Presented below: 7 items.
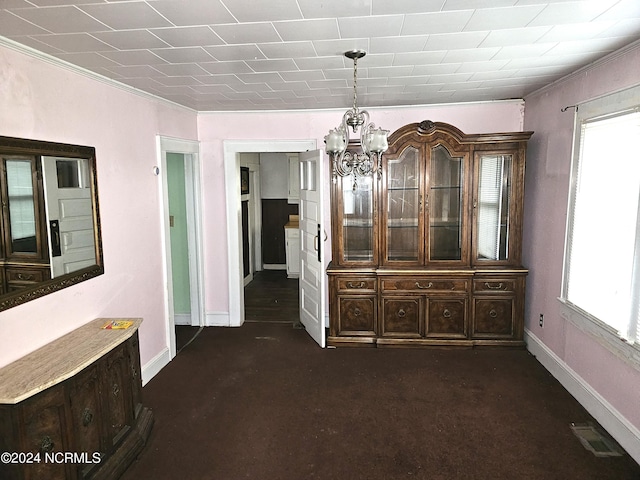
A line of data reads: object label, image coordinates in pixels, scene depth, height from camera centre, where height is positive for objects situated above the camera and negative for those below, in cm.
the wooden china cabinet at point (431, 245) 432 -50
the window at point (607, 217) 273 -15
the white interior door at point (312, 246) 445 -54
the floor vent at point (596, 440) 276 -161
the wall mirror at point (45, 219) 235 -13
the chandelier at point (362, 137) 261 +36
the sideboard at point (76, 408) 202 -111
